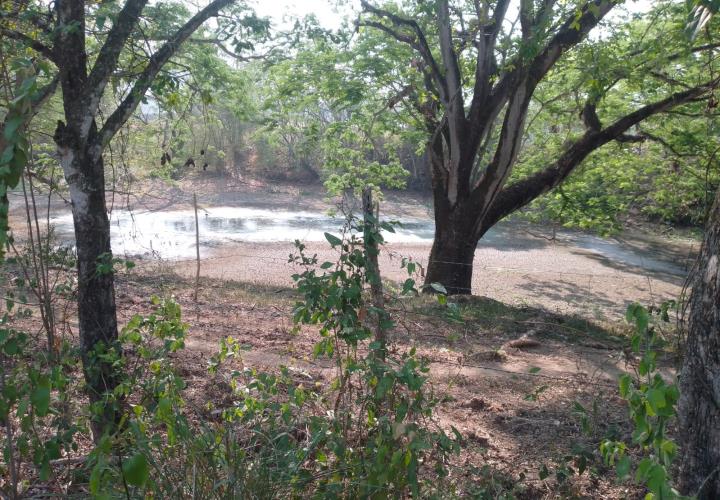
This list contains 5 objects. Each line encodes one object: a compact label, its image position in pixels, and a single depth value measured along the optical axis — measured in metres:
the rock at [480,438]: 4.74
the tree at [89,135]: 4.04
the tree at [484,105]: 9.80
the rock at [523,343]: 7.95
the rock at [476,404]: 5.46
